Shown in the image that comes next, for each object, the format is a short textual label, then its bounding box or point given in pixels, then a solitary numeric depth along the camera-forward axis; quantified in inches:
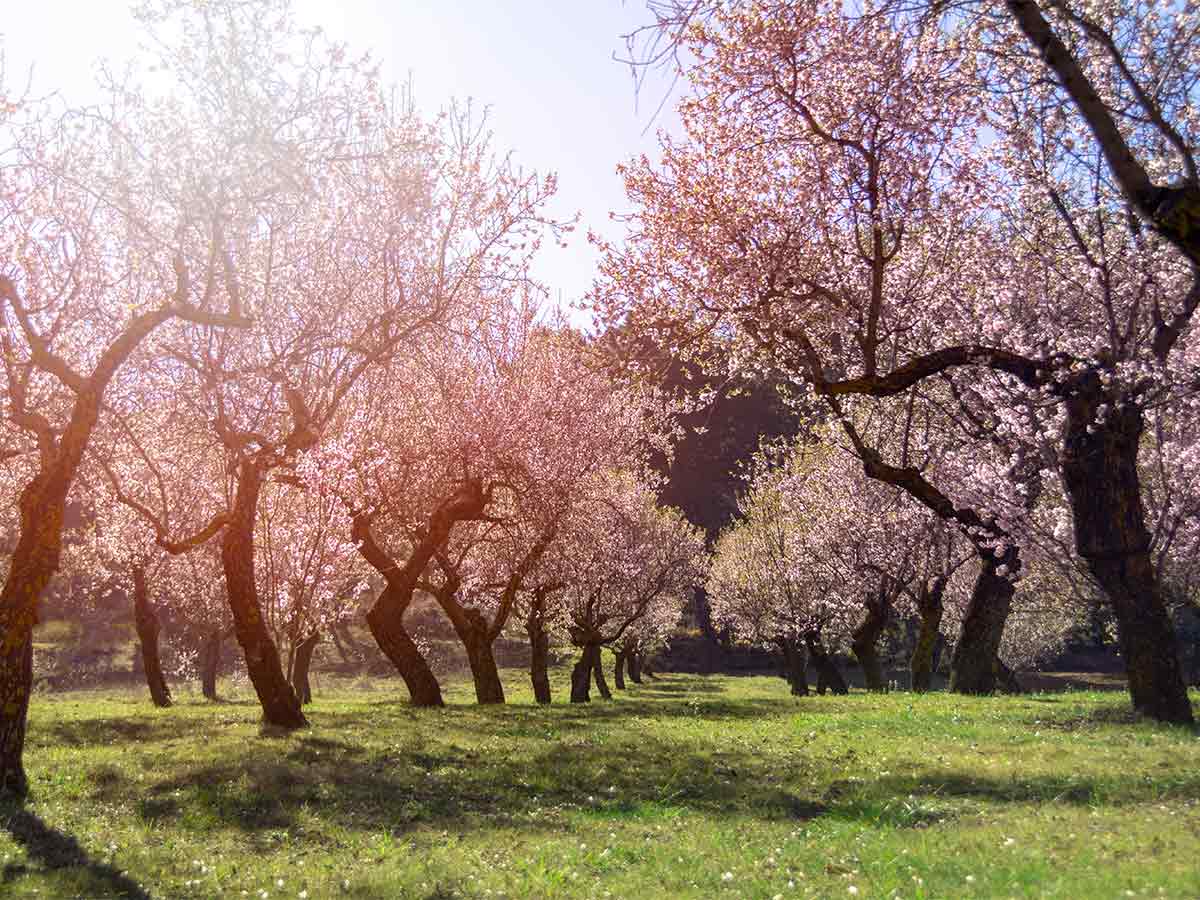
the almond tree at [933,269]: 703.1
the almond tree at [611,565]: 1459.2
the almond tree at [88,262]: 577.0
